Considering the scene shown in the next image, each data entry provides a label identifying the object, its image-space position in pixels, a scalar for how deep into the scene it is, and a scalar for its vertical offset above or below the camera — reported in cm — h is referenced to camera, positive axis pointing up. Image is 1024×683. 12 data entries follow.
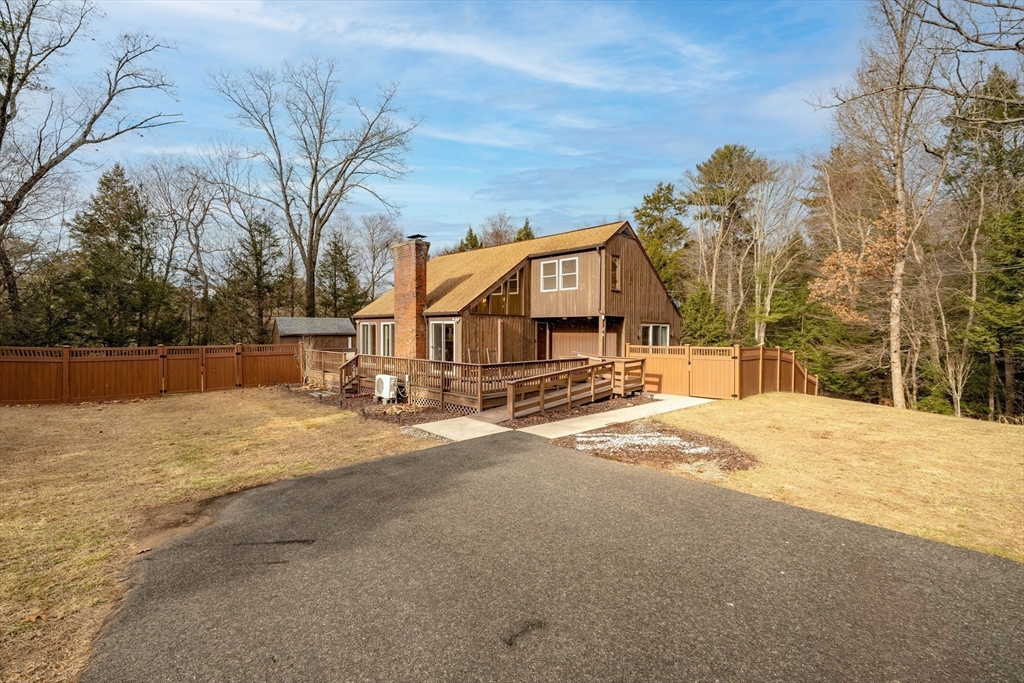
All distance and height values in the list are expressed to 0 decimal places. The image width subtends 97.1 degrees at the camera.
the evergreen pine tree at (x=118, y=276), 2031 +269
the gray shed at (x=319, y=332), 2708 +12
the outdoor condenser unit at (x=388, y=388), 1451 -173
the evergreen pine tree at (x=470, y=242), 4031 +834
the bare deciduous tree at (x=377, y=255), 4475 +792
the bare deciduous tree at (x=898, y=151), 1709 +740
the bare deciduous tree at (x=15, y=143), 1689 +783
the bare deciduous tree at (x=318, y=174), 3353 +1198
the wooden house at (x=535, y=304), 1745 +126
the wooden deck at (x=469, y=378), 1291 -141
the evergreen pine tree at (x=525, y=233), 3911 +882
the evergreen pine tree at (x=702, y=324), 2603 +65
